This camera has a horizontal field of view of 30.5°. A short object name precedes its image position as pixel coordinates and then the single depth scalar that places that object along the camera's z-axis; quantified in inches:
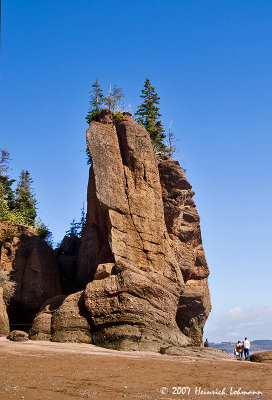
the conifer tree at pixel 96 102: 1928.4
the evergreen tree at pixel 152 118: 1983.3
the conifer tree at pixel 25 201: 2299.5
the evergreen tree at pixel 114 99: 1855.3
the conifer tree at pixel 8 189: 2293.3
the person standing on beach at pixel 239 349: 1505.9
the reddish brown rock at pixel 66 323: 1186.6
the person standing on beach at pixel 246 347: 1464.1
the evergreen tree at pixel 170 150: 1973.4
